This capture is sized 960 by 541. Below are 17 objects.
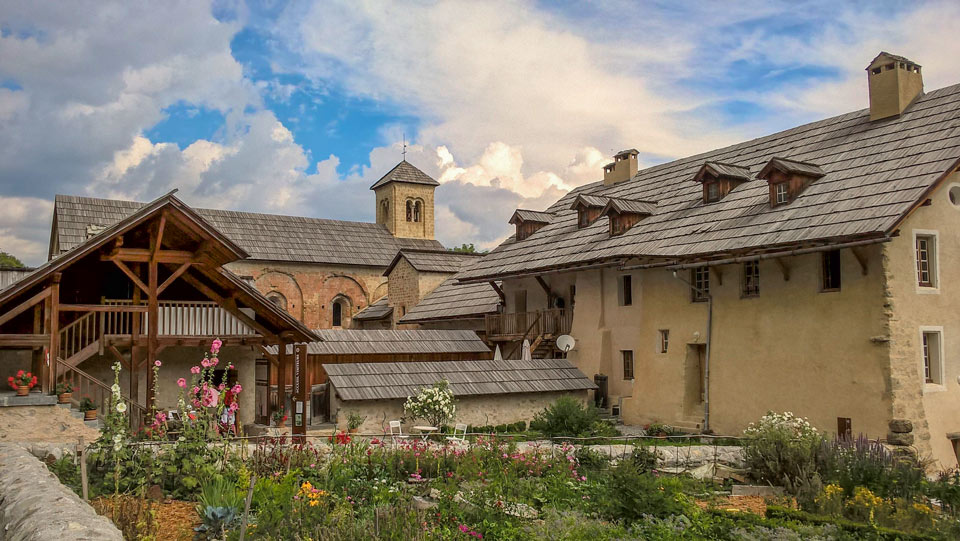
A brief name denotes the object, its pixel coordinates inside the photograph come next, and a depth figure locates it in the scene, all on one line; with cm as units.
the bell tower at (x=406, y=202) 5450
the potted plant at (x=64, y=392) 1617
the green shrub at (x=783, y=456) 1210
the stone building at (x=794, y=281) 1764
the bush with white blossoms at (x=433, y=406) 2052
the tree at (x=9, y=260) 6172
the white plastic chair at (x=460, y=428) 1913
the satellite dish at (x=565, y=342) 2559
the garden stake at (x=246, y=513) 674
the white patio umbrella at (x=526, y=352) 2557
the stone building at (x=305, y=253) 4206
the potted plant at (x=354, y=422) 2006
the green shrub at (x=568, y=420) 1828
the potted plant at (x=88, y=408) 1620
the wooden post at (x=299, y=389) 1923
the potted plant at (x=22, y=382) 1587
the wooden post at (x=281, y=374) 2027
